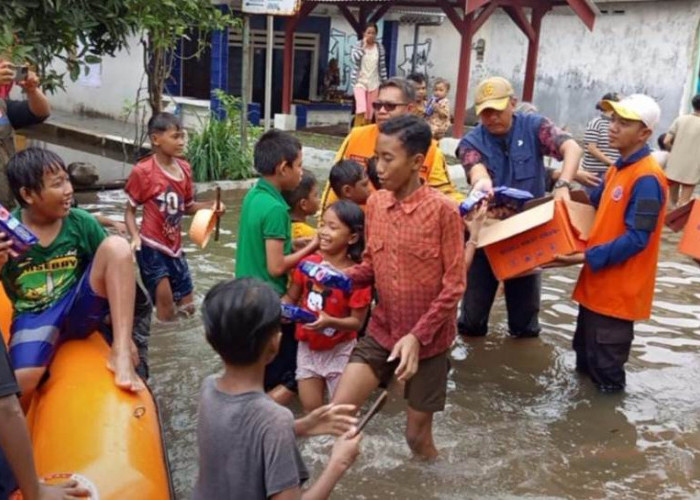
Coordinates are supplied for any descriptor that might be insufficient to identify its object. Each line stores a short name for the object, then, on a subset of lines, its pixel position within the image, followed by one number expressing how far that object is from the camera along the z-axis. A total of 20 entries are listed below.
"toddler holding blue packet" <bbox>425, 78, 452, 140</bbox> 11.73
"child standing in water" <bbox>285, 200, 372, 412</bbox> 3.94
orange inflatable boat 2.84
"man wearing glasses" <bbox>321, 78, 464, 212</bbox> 4.45
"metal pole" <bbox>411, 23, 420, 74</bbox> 19.86
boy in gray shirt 2.21
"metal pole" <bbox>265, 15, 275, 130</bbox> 11.19
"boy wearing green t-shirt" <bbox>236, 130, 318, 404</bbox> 3.95
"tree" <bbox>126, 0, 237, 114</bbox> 6.88
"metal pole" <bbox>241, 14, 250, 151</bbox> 10.98
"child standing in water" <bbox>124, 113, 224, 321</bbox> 5.34
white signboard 10.07
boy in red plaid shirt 3.43
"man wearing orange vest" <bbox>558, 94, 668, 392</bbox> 4.41
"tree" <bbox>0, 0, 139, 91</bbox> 4.81
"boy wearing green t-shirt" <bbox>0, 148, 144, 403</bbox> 3.45
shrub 11.01
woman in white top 14.30
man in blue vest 4.84
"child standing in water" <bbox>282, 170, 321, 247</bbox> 4.33
